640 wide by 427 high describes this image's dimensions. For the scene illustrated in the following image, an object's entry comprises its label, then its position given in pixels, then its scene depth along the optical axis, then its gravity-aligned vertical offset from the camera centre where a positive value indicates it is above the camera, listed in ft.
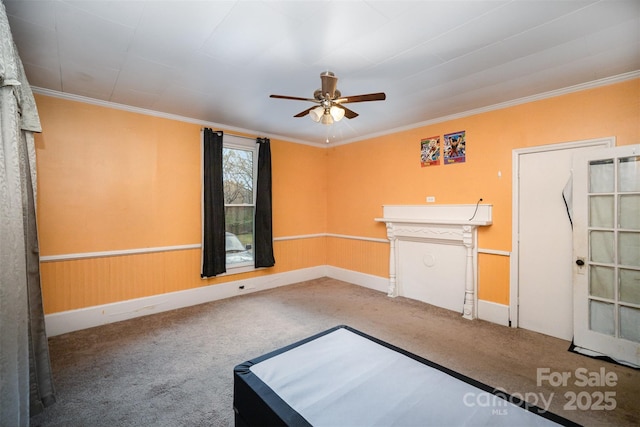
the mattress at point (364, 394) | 4.11 -3.07
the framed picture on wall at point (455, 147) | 12.25 +2.73
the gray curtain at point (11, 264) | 4.66 -0.90
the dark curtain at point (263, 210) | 15.30 +0.02
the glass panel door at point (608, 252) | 8.29 -1.43
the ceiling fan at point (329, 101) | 7.49 +3.03
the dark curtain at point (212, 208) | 13.35 +0.14
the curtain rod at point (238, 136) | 13.49 +3.97
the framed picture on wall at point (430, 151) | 13.12 +2.77
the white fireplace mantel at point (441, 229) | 11.71 -0.96
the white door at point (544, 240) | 9.76 -1.19
